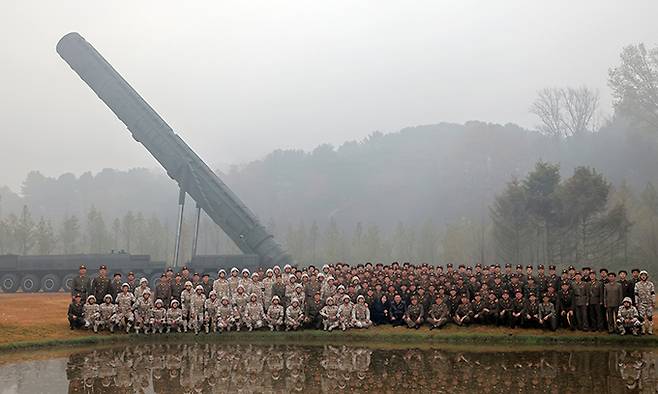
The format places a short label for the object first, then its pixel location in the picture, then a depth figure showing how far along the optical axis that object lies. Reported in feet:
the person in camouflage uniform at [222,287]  48.44
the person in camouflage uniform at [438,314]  45.96
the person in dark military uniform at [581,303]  44.60
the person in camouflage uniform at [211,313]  45.03
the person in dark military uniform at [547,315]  44.52
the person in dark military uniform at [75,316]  44.36
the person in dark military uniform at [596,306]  44.42
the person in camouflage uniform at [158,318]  44.37
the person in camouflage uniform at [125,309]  44.65
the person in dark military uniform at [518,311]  45.32
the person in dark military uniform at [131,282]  48.61
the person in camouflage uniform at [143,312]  44.65
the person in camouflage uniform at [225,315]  44.78
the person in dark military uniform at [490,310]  46.06
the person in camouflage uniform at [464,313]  46.16
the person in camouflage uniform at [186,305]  45.16
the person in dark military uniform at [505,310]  45.75
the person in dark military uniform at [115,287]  47.39
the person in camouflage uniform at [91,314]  44.16
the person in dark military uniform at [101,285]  47.03
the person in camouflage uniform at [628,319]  42.42
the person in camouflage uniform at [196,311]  44.91
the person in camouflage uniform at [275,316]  45.55
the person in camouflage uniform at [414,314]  46.42
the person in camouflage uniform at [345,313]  45.83
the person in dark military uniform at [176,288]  47.96
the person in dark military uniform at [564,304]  45.29
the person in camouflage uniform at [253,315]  45.42
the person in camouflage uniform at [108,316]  44.50
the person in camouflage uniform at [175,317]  44.60
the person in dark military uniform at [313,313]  46.34
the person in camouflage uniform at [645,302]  42.88
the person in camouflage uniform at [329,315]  45.73
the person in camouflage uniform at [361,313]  46.50
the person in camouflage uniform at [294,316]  45.50
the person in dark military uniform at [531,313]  44.96
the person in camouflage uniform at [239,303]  45.42
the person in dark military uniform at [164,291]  47.67
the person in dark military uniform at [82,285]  46.56
